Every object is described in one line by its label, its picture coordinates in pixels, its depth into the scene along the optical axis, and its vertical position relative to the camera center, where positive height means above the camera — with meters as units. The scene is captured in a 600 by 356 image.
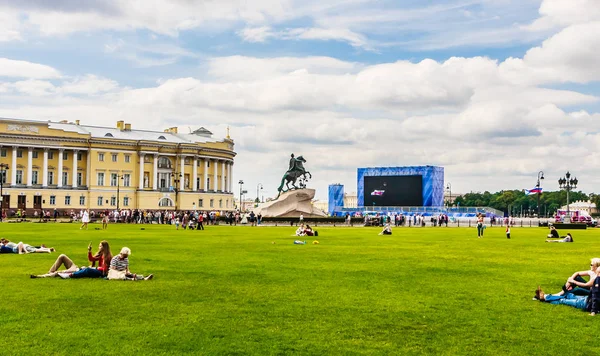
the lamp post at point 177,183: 110.35 +5.66
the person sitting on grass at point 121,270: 16.65 -1.38
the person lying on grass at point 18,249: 24.36 -1.26
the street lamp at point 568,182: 73.69 +4.08
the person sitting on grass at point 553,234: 38.93 -0.96
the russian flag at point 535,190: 76.86 +3.23
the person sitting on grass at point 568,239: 35.78 -1.14
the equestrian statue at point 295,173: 76.94 +5.04
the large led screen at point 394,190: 119.00 +4.84
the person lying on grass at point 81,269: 16.88 -1.39
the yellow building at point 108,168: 103.62 +8.15
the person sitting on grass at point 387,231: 45.38 -0.96
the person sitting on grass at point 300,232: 39.47 -0.93
